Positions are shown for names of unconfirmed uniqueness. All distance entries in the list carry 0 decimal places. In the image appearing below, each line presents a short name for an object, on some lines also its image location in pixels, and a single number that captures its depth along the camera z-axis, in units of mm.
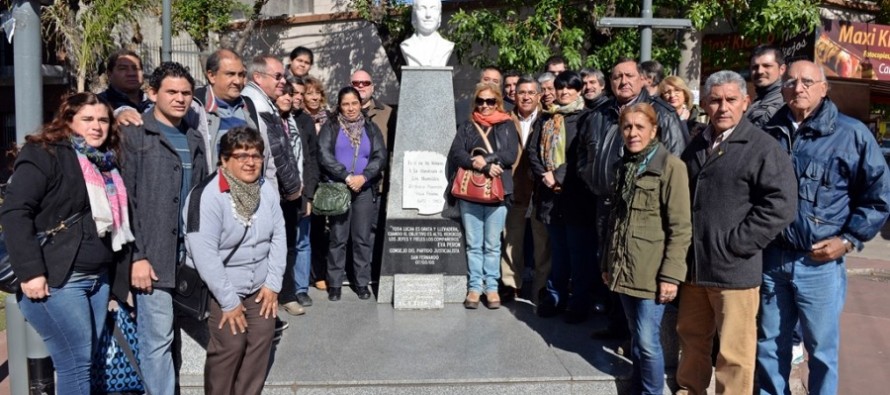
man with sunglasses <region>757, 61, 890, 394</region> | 3623
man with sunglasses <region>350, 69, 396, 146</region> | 6508
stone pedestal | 6109
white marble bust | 6262
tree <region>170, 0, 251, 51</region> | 13992
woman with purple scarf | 6012
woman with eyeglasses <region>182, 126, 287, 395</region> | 3631
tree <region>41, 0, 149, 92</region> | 11594
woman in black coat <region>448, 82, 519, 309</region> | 5738
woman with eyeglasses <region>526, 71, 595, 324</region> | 5348
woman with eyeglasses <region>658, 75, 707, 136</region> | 5234
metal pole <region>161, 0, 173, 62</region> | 11217
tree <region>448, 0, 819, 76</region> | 8961
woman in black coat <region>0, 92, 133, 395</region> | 3234
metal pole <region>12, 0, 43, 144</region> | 3730
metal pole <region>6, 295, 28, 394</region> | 3830
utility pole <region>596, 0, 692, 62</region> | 6309
